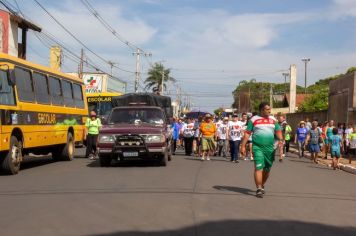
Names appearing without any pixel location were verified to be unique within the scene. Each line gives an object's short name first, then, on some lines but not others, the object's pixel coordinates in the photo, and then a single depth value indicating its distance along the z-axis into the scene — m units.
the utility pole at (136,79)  62.17
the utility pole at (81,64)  50.12
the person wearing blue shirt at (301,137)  24.38
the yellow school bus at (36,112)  13.52
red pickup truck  15.92
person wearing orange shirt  19.77
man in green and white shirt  10.38
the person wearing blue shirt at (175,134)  24.23
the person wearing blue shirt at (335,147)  18.33
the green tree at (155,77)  78.38
